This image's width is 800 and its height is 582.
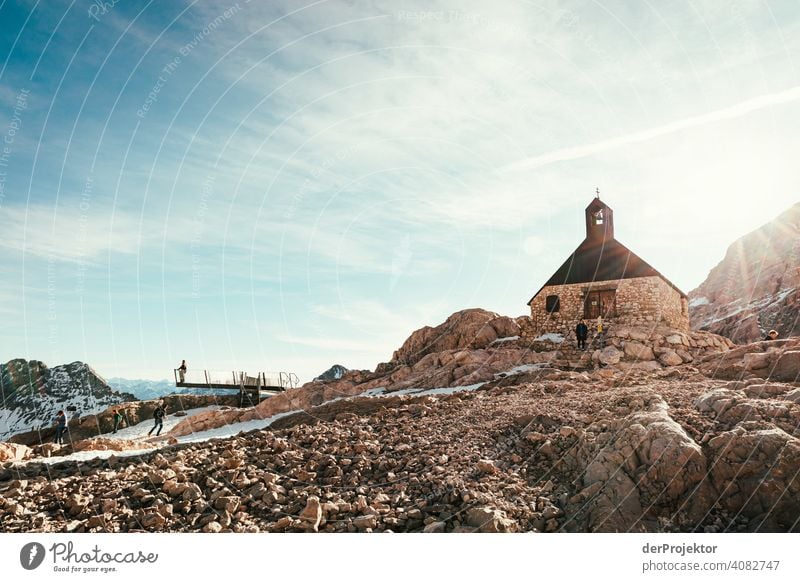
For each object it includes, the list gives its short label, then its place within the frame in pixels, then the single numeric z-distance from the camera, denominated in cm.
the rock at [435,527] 746
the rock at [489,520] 723
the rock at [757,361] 1588
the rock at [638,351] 2747
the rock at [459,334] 3500
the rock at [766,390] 1080
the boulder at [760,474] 684
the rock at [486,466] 938
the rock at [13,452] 1520
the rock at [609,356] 2642
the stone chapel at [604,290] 3378
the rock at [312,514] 800
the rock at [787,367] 1390
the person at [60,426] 2262
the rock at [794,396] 946
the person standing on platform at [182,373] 4141
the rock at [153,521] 820
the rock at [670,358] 2652
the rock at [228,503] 862
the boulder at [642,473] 743
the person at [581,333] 2991
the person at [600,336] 3002
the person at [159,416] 2830
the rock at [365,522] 776
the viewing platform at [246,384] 3991
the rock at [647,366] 2535
